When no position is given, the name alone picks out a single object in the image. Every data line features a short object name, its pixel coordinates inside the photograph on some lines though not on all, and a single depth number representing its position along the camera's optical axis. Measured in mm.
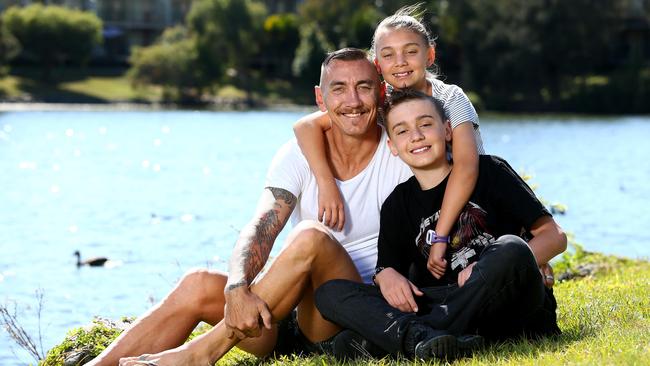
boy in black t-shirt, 4789
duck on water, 14258
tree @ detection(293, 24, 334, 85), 65188
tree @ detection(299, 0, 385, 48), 66938
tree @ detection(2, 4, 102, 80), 66938
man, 5090
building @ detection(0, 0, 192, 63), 78750
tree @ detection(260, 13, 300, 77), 71688
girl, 5109
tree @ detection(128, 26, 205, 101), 63938
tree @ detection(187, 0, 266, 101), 69000
